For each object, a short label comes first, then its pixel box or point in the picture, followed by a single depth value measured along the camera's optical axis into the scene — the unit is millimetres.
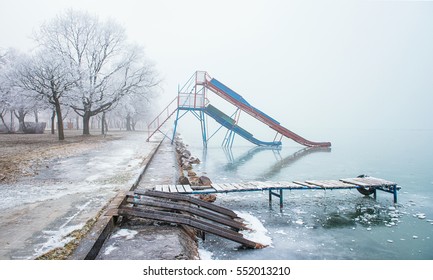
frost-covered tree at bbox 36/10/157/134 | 29695
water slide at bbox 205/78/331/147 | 26047
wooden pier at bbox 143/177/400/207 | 8984
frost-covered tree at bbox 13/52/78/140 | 24172
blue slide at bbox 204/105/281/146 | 27844
